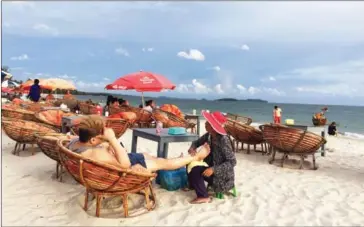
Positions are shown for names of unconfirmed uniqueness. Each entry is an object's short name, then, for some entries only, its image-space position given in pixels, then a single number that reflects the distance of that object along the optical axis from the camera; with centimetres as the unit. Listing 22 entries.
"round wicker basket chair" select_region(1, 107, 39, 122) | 812
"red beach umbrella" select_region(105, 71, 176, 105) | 996
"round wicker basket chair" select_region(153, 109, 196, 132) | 927
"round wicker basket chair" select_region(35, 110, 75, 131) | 779
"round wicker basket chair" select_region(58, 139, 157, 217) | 337
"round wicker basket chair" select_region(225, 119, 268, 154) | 765
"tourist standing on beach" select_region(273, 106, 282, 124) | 1532
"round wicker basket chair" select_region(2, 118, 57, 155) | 624
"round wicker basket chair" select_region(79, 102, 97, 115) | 1438
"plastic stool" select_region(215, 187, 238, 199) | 431
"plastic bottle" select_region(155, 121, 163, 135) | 506
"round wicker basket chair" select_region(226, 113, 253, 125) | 1065
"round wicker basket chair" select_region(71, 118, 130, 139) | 665
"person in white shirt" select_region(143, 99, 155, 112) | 1086
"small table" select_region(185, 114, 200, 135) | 1057
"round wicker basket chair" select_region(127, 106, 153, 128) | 1063
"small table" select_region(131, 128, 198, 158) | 475
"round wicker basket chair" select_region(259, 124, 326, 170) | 640
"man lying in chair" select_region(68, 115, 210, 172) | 351
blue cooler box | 454
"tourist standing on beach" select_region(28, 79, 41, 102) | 1220
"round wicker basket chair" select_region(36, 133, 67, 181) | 477
